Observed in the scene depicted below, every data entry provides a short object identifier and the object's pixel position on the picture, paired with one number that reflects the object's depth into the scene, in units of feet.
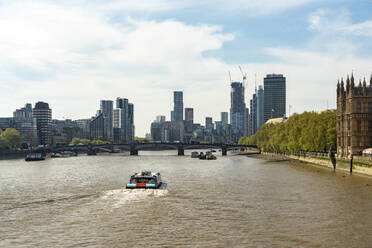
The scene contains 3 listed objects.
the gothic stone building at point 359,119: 469.16
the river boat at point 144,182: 256.32
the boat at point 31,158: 637.88
